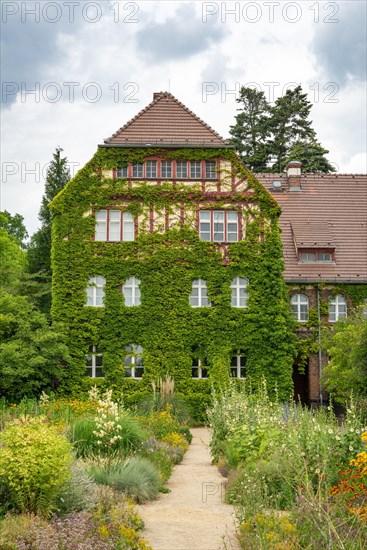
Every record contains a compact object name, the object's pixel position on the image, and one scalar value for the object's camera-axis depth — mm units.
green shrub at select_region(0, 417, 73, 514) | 10211
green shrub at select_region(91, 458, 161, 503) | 12492
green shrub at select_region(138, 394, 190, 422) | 25109
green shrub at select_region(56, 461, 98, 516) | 10664
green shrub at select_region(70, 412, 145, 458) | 14641
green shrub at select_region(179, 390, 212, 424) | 31047
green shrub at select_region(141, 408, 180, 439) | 19844
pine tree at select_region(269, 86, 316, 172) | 53656
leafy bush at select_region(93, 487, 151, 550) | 9148
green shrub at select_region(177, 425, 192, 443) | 22653
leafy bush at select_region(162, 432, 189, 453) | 19312
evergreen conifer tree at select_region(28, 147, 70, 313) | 40062
